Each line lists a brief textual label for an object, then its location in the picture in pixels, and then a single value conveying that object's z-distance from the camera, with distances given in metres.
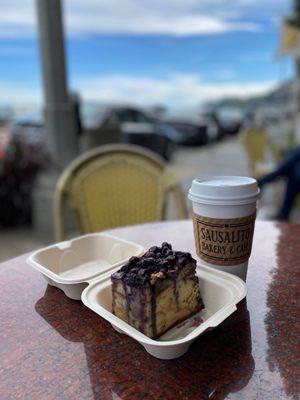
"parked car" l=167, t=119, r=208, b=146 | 12.15
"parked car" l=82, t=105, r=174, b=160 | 8.54
